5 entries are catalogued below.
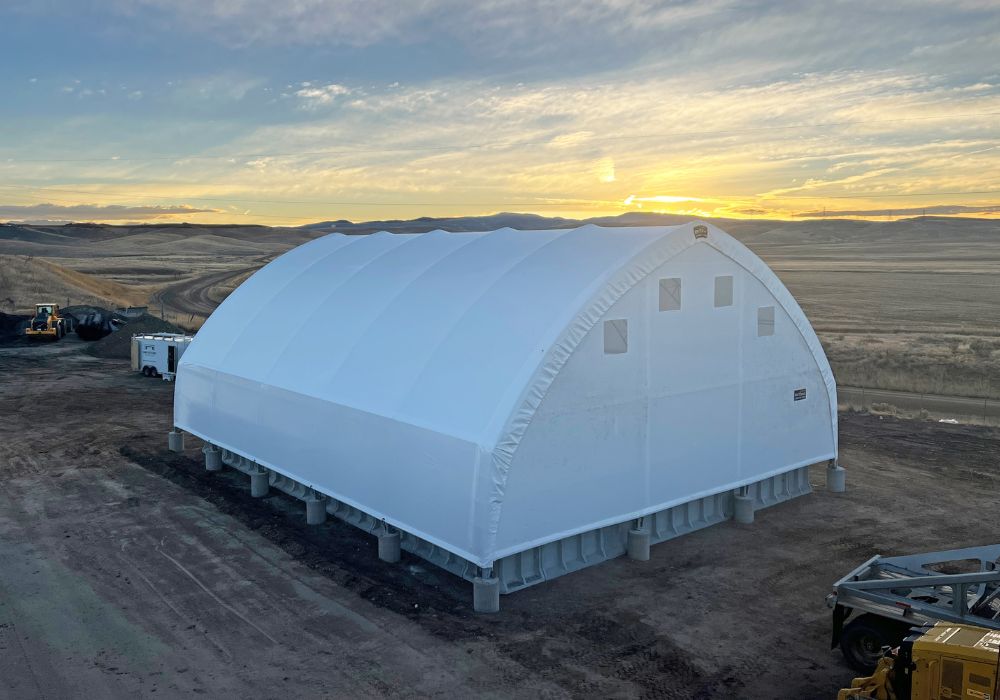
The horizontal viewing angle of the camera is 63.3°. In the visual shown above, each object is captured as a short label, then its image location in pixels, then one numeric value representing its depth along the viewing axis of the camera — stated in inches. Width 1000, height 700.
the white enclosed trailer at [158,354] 1380.8
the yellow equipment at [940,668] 323.9
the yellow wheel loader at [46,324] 1840.6
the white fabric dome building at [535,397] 536.4
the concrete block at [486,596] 506.3
